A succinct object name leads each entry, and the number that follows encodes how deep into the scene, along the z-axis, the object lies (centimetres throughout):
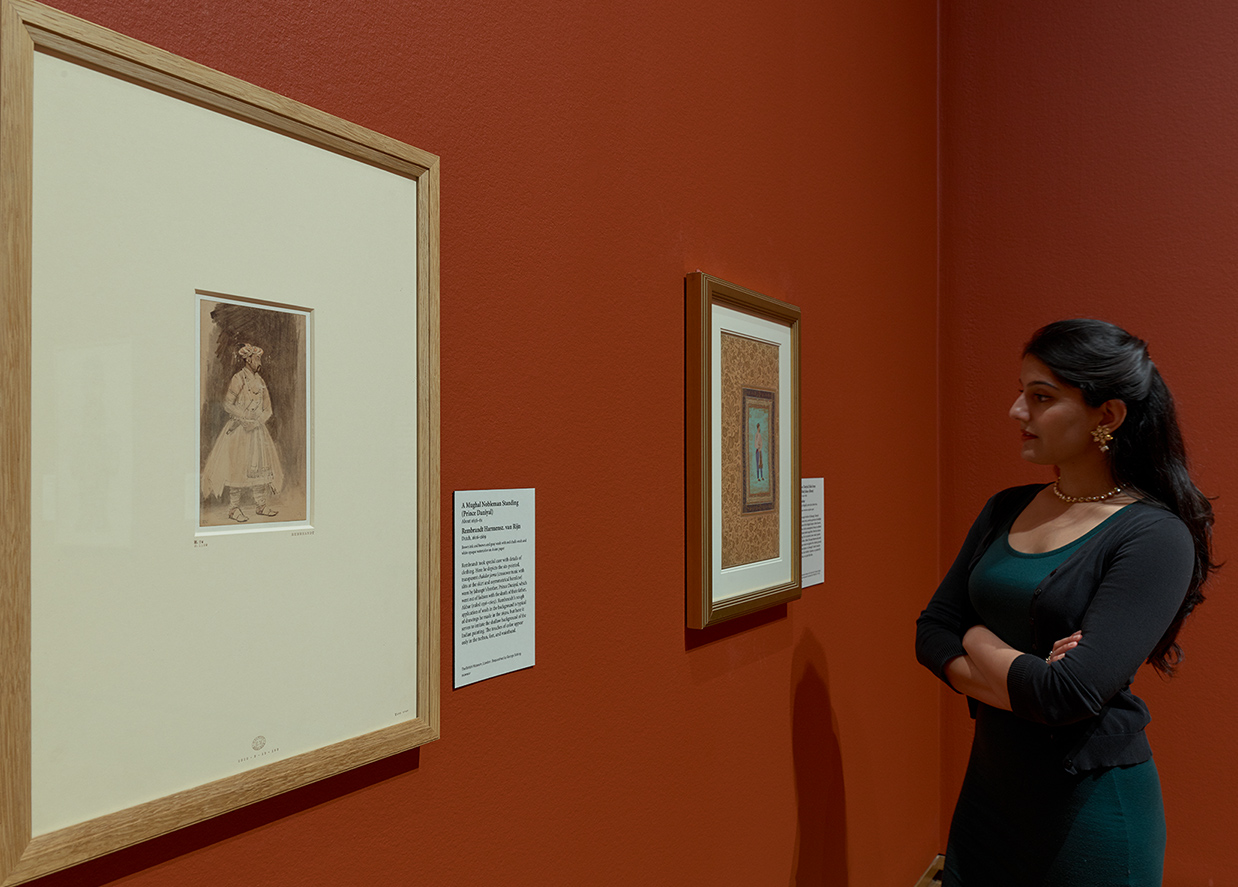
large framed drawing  80
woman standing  174
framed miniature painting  185
